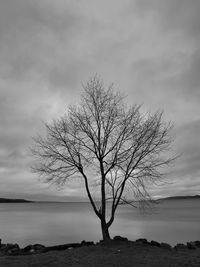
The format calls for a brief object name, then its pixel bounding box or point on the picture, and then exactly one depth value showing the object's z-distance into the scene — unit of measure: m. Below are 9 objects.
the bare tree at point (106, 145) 15.30
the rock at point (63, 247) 15.15
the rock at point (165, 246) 14.21
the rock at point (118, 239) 14.78
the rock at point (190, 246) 15.66
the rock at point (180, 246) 15.81
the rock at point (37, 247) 17.29
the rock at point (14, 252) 14.58
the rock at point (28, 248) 16.51
